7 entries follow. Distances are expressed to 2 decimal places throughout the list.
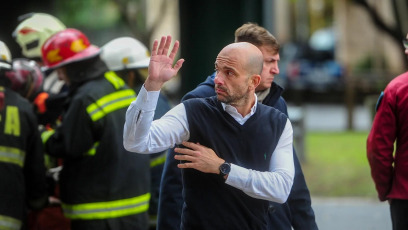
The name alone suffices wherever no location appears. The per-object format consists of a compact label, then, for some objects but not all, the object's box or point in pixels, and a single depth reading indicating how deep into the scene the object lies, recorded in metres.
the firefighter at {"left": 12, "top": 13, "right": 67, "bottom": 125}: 15.27
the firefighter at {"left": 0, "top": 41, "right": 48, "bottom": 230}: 12.05
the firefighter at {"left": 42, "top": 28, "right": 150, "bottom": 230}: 12.20
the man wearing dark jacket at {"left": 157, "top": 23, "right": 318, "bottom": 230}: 10.29
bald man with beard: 8.34
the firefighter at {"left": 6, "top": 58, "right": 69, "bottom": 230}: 13.32
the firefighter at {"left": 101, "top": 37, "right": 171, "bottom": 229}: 14.06
